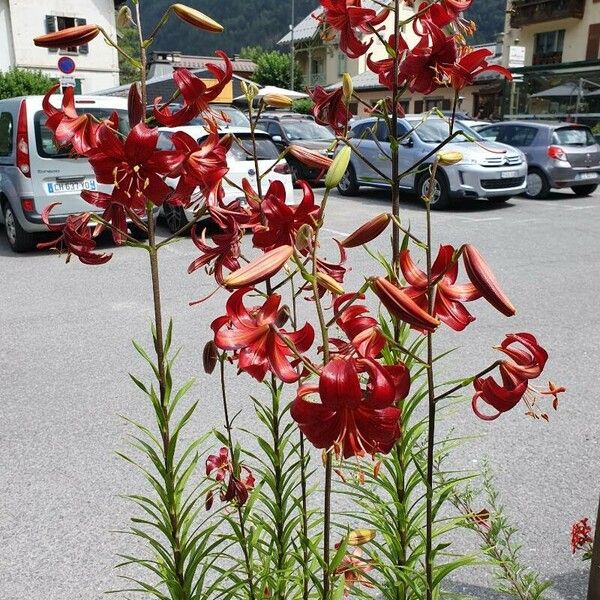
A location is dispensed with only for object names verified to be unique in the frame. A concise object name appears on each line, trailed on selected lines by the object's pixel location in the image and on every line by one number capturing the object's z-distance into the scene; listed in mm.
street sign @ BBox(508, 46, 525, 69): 20797
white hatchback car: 8484
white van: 7844
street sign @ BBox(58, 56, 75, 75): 9477
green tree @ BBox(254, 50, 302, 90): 50031
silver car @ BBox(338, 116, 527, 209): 11633
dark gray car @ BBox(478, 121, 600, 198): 13062
